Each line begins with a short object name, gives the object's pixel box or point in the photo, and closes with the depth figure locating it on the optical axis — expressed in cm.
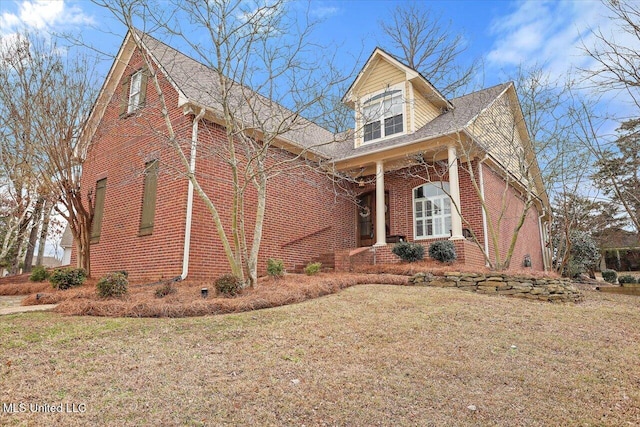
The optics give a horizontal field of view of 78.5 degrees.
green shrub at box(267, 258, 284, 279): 827
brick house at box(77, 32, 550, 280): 920
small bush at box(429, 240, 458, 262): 933
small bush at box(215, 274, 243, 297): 646
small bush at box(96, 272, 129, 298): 634
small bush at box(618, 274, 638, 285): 1102
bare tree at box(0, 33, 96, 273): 968
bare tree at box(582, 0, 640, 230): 613
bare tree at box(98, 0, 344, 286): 698
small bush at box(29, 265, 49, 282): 1050
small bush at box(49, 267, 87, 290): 838
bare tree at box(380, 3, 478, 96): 1917
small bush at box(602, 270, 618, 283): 1489
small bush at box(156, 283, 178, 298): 640
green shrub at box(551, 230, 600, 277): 1512
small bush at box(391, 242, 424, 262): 1002
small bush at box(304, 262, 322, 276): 924
